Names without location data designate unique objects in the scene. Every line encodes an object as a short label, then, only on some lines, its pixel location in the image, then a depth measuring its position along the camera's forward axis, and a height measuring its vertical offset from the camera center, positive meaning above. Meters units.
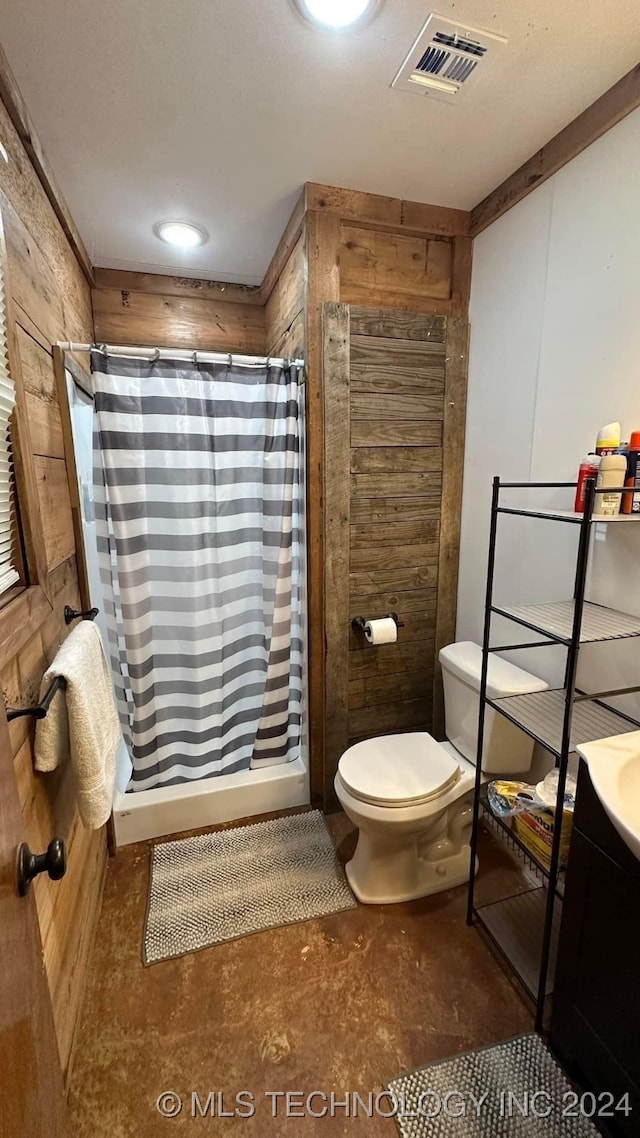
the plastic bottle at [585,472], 1.16 +0.02
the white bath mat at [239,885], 1.49 -1.42
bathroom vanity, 0.92 -1.03
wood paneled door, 0.55 -0.69
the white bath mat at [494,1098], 1.04 -1.45
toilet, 1.46 -0.99
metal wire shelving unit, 1.06 -0.66
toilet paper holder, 1.87 -0.58
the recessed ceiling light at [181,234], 1.76 +0.96
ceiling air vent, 1.03 +0.98
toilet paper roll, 1.81 -0.60
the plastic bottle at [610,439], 1.14 +0.10
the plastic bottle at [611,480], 1.11 +0.00
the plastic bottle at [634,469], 1.11 +0.02
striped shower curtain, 1.62 -0.29
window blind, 0.95 +0.02
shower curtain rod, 1.53 +0.43
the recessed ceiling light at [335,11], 0.95 +0.97
